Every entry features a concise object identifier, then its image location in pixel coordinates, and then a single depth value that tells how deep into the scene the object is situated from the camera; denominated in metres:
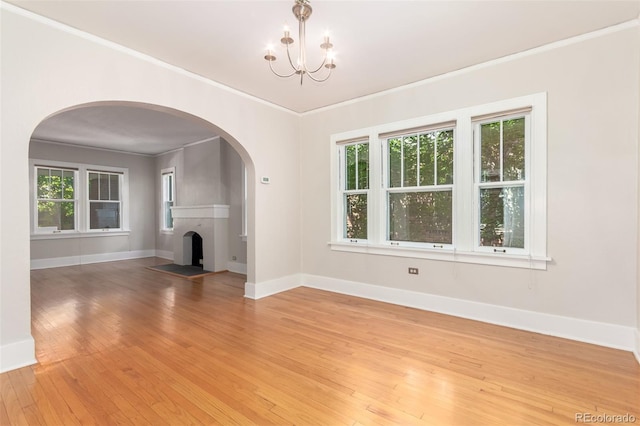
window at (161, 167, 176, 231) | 8.43
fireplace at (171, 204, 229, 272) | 6.48
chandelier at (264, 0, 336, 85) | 2.27
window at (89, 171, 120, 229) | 7.64
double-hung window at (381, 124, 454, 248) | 3.74
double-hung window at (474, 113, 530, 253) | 3.23
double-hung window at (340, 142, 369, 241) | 4.48
